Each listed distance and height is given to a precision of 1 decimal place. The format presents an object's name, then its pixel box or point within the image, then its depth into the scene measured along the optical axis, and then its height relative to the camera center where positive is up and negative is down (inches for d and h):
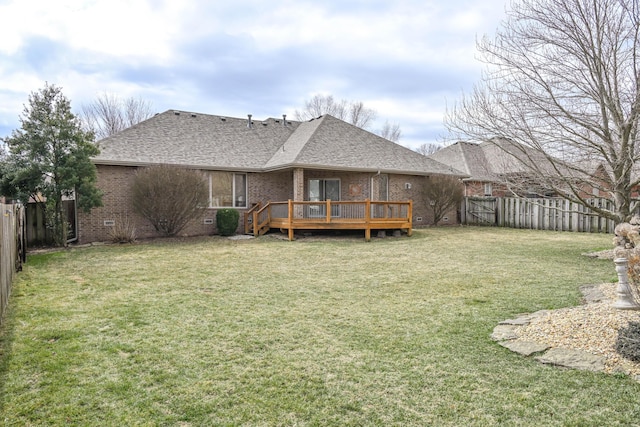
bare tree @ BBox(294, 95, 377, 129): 1460.4 +343.0
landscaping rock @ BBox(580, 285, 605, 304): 210.4 -53.5
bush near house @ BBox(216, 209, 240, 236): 562.9 -26.7
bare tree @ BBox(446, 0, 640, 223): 315.3 +87.7
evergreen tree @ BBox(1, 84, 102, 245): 420.8 +49.3
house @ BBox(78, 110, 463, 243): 530.6 +58.6
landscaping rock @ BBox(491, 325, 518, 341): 160.2 -55.5
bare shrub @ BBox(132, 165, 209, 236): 491.2 +12.1
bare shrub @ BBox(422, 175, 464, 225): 697.0 +13.8
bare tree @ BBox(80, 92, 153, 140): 1165.7 +273.8
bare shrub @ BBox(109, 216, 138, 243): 488.1 -37.4
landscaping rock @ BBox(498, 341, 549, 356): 144.8 -55.4
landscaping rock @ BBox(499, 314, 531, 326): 175.9 -54.7
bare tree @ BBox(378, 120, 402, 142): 1631.4 +290.4
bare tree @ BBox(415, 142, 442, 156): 1805.1 +242.9
